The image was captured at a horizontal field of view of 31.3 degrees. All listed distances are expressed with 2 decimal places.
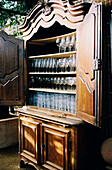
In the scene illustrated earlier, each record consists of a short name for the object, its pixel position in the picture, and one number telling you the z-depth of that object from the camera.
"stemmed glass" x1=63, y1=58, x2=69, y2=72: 2.72
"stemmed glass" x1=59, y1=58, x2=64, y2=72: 2.78
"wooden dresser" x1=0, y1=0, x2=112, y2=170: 1.91
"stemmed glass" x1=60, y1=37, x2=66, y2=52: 2.76
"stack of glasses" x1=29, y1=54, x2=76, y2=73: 2.67
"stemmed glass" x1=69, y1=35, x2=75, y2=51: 2.60
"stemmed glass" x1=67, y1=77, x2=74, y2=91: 2.65
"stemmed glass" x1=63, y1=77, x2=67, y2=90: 2.78
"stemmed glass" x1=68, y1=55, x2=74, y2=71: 2.63
